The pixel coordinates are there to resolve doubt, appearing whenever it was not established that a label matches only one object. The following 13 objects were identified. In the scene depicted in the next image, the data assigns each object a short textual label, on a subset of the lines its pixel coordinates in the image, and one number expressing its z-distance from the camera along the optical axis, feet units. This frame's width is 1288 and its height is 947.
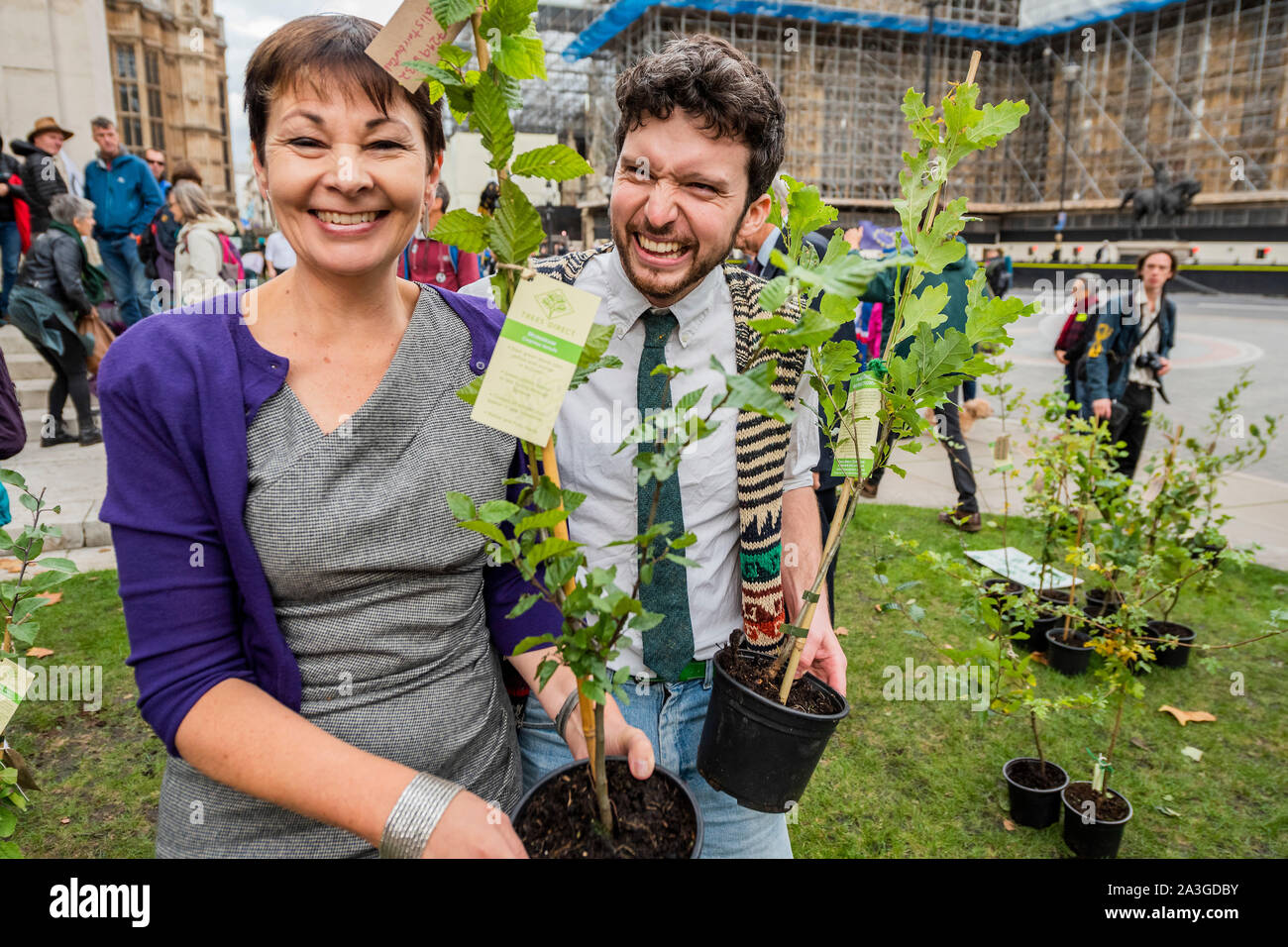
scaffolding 138.00
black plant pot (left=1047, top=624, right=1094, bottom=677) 13.56
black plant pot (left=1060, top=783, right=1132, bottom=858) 9.73
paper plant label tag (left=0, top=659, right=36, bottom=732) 4.81
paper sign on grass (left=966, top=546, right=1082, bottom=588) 15.87
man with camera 19.52
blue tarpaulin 150.92
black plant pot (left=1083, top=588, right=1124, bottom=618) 14.55
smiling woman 4.05
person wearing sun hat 26.03
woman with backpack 22.95
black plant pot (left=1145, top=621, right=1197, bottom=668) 13.96
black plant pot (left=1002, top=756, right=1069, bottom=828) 10.35
